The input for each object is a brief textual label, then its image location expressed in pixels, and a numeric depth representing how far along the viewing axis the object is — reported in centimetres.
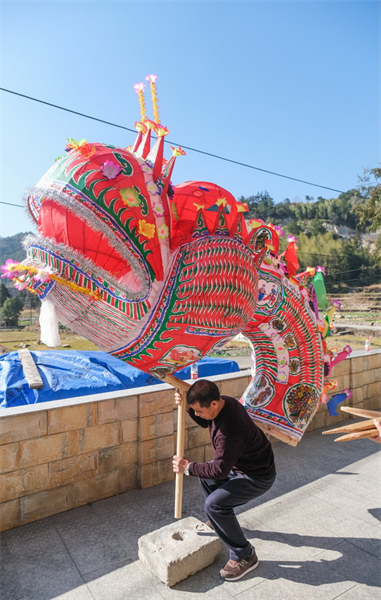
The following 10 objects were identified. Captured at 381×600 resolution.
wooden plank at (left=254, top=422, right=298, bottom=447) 272
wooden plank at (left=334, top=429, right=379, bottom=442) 183
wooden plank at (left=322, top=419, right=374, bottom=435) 192
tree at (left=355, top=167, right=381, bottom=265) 1617
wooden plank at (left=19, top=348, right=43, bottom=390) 367
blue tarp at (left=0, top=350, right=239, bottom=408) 362
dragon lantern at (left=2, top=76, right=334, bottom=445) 159
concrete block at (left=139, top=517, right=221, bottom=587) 216
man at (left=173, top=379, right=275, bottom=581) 209
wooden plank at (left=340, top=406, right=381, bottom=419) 197
